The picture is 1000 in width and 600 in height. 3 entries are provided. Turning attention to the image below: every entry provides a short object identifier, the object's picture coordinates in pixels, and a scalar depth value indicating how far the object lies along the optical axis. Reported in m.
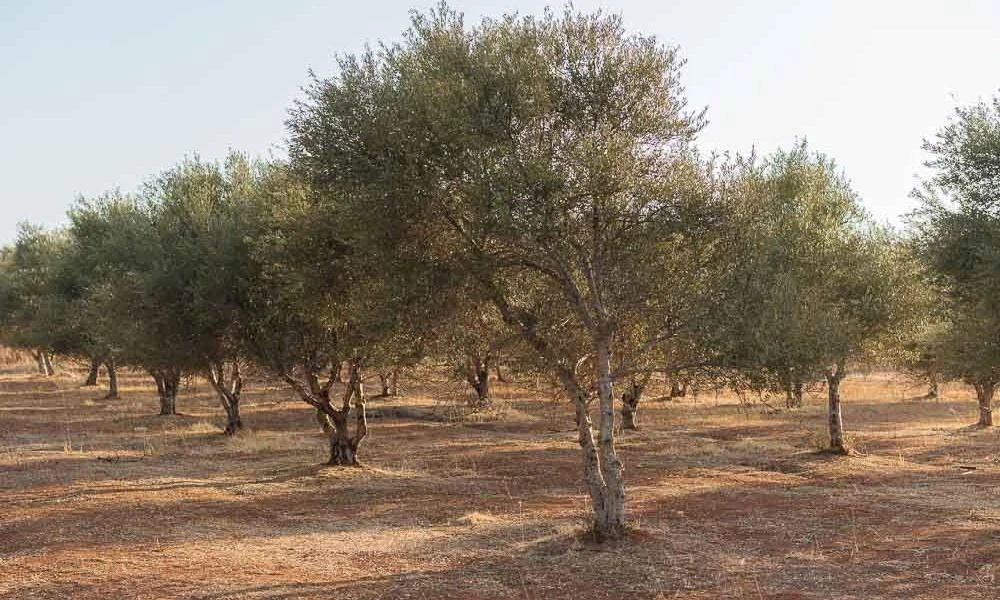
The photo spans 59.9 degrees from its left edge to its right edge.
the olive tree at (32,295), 54.50
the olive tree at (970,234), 19.94
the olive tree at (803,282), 17.59
